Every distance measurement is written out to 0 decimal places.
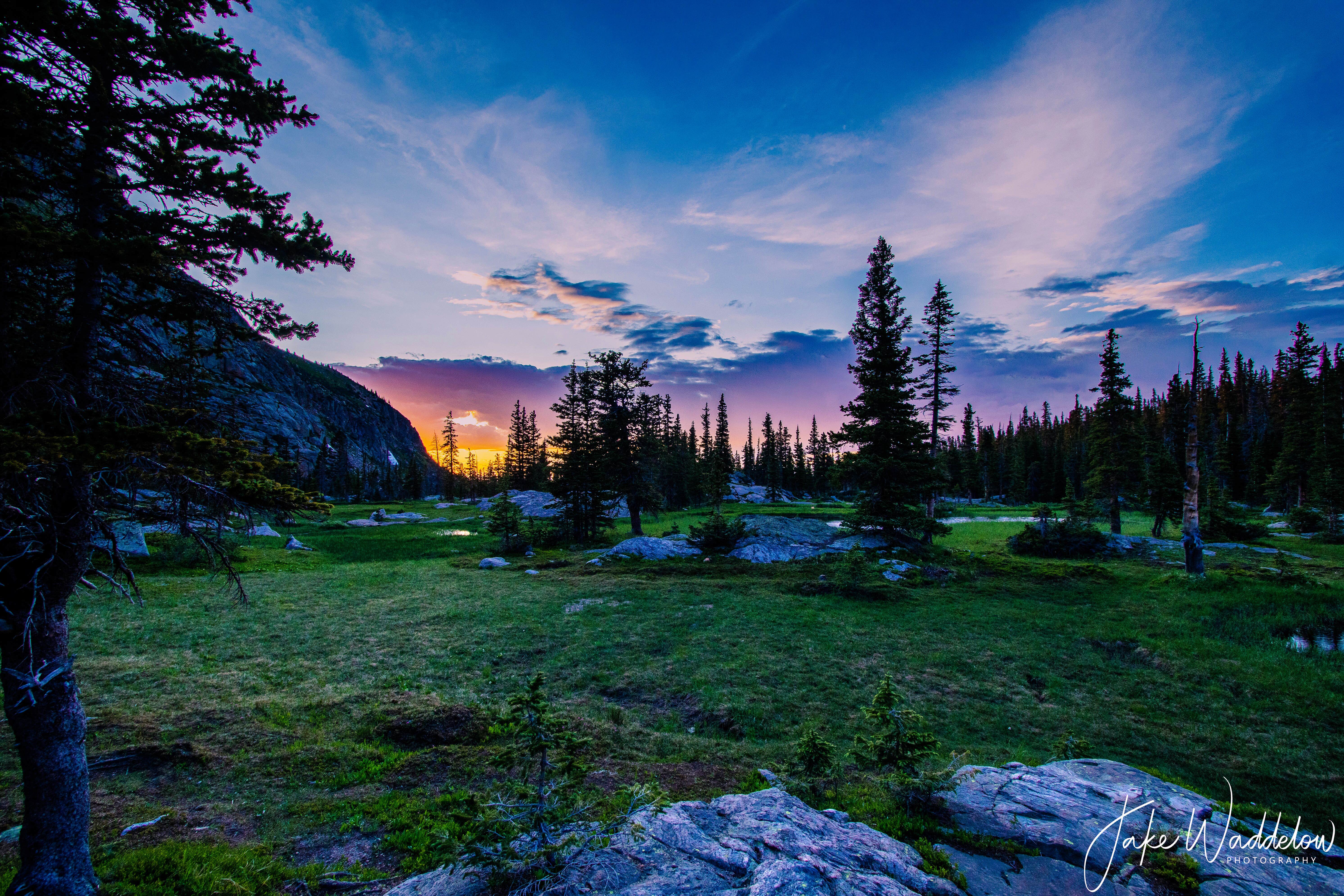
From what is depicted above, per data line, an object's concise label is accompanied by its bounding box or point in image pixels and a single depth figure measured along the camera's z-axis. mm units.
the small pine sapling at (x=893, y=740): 6176
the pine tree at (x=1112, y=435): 31406
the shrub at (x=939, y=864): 4547
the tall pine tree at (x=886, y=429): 25266
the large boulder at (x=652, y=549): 27828
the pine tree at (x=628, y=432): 33844
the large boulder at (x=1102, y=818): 4613
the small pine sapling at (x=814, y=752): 6809
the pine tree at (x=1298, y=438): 43844
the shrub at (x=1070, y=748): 7688
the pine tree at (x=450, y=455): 97750
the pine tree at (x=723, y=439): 70938
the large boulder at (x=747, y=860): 3941
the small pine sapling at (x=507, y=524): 31891
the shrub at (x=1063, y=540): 25281
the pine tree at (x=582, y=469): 34594
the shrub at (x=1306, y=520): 30344
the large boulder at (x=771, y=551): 26500
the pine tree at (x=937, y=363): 28266
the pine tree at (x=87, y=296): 4328
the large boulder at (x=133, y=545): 22016
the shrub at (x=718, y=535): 28516
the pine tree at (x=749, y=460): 111750
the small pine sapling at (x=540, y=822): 3891
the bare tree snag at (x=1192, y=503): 17719
